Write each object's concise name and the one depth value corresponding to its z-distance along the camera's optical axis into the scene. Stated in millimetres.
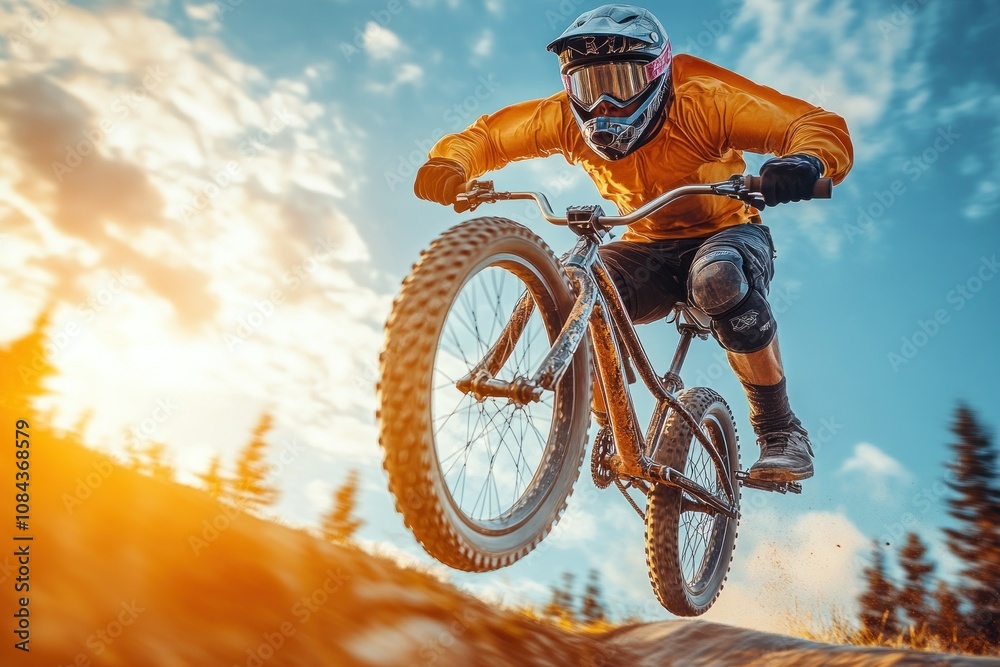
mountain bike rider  3775
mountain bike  2410
